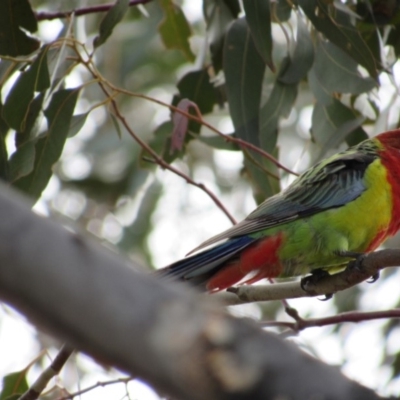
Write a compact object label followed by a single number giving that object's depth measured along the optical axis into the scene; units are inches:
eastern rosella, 243.4
